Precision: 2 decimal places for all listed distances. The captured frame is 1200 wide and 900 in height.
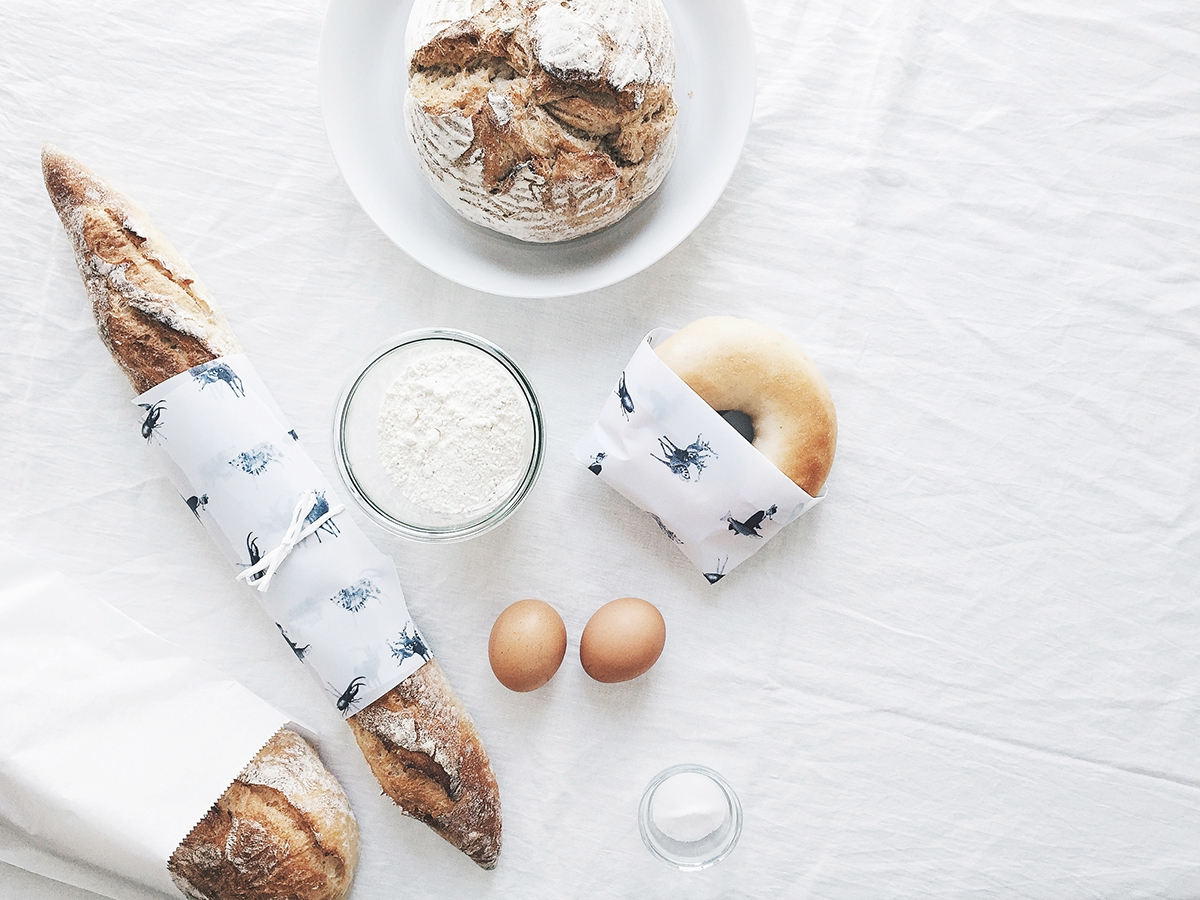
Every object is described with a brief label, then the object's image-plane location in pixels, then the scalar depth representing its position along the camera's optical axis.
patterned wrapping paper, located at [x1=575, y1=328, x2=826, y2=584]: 1.03
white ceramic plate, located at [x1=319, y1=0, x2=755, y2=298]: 1.02
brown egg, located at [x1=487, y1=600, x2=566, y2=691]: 1.04
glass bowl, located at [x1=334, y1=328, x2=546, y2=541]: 1.01
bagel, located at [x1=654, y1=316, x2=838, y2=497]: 1.04
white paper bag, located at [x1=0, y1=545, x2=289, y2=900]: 1.01
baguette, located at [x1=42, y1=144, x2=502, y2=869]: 1.01
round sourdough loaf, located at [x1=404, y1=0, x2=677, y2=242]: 0.87
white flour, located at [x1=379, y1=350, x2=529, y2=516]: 0.98
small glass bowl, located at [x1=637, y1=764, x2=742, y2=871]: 1.09
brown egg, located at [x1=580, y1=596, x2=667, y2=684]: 1.05
